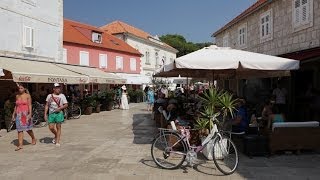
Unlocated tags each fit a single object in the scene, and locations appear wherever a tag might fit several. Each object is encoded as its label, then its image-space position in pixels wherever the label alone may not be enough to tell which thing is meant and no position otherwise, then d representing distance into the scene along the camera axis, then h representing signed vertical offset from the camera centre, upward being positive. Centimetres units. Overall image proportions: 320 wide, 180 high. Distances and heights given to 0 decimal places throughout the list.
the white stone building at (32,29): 1231 +300
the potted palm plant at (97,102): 1617 -96
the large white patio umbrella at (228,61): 615 +63
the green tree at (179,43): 5250 +900
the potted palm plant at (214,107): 584 -44
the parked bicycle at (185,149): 533 -125
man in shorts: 744 -64
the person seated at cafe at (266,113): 716 -69
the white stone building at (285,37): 953 +225
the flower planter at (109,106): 1773 -127
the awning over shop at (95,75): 1459 +75
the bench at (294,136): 619 -115
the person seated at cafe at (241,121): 664 -85
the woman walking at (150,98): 1806 -73
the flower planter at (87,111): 1524 -137
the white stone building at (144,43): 3187 +565
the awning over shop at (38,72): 1003 +63
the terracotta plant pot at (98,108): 1631 -128
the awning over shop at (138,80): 2421 +69
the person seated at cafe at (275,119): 660 -79
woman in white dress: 1855 -103
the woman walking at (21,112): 719 -68
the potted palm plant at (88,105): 1526 -103
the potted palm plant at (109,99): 1772 -80
